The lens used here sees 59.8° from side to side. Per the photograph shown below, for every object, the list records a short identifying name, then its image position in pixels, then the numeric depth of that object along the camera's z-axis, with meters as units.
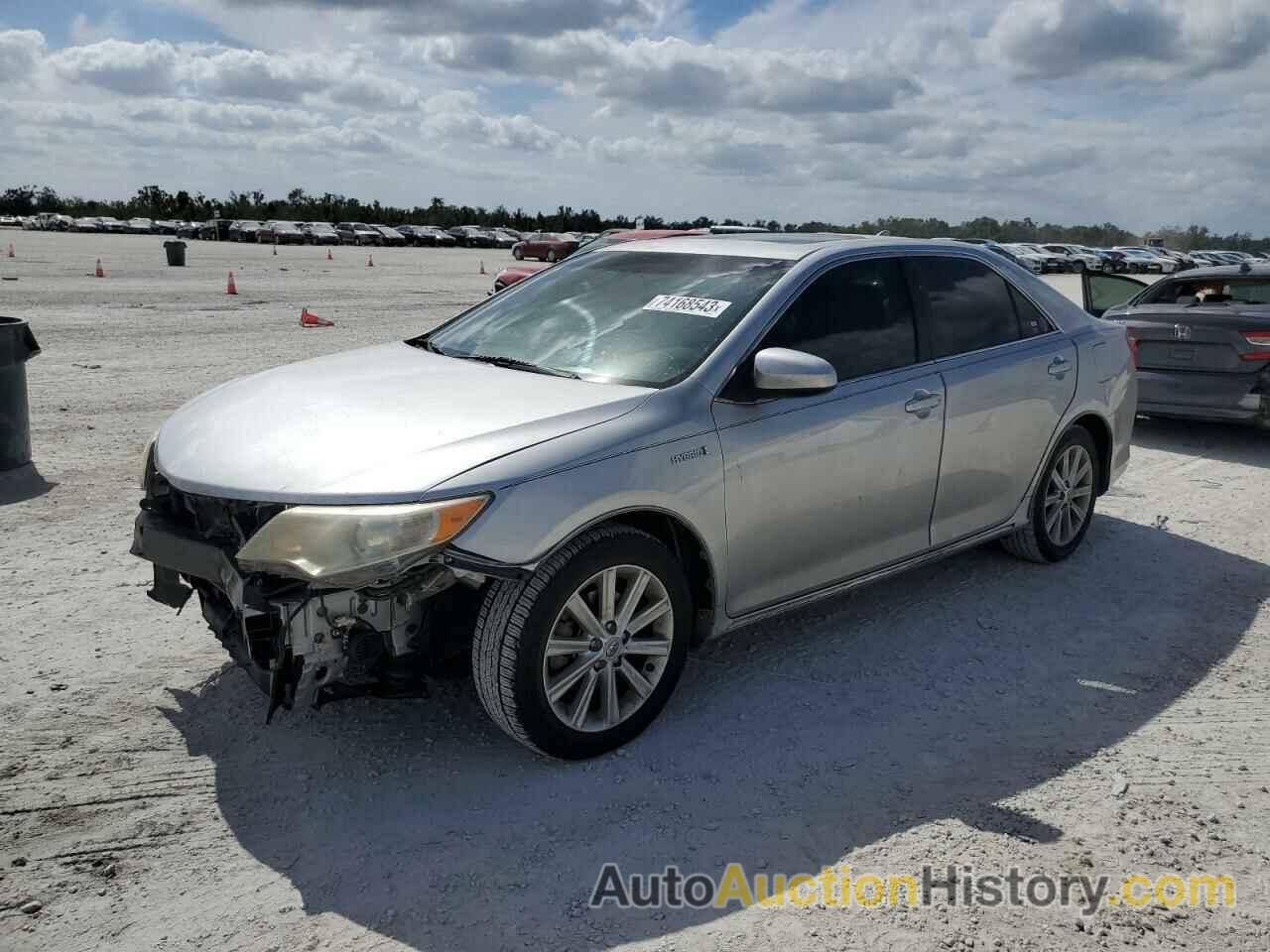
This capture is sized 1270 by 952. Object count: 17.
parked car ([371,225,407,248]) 67.50
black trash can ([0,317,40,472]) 7.28
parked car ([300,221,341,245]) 64.31
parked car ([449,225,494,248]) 72.62
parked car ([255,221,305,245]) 62.12
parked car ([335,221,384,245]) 66.12
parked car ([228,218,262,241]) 63.31
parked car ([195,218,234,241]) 64.38
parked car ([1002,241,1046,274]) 56.66
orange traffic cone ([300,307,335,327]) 17.11
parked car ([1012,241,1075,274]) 58.72
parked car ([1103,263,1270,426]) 8.69
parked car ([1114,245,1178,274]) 62.84
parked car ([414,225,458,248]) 70.56
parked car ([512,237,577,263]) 44.12
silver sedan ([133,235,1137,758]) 3.38
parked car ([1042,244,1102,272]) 60.34
